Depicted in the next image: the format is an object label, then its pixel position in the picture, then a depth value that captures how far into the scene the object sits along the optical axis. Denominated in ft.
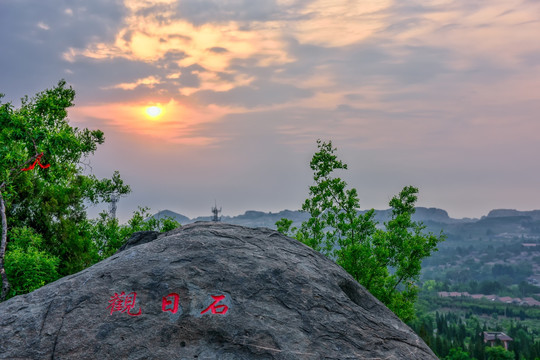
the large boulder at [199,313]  24.90
